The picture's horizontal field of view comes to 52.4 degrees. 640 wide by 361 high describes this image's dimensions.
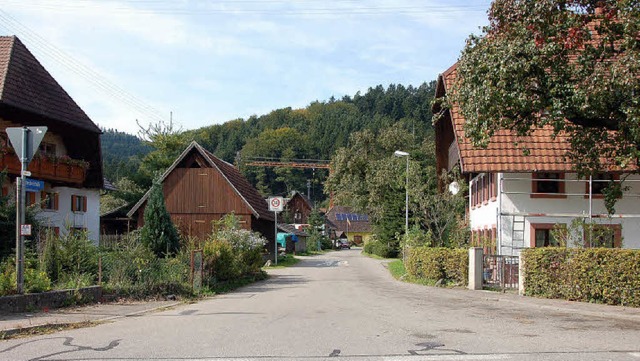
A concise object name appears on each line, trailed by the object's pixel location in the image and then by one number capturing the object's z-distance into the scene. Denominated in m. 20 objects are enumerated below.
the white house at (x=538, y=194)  25.98
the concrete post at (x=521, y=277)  20.56
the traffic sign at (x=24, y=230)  12.92
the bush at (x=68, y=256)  16.77
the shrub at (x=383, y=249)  58.66
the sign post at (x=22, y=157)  12.98
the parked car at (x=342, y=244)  111.45
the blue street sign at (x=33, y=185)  13.50
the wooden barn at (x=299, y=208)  123.12
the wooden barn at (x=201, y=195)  42.47
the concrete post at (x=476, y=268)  22.68
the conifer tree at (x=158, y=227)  25.41
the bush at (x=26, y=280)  13.11
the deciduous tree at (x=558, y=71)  14.82
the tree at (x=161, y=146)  53.97
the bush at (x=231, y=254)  22.66
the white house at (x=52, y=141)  27.50
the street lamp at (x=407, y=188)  40.31
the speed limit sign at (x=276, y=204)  41.00
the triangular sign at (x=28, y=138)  13.00
